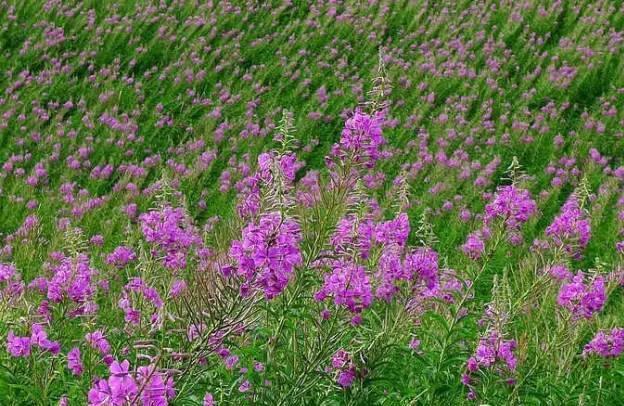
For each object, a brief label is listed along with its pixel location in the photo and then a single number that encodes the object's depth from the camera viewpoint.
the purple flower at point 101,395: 1.85
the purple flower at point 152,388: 1.80
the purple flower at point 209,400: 2.92
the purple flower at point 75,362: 3.40
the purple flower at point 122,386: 1.82
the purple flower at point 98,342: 3.20
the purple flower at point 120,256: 5.06
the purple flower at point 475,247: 4.79
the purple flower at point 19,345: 3.26
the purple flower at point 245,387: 3.29
